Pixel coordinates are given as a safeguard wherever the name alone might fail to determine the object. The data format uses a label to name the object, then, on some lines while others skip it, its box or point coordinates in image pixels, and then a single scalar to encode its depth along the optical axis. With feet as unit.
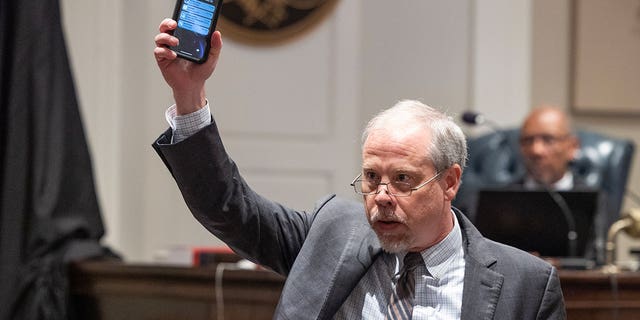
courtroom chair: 32.27
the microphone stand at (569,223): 25.01
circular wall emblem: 35.78
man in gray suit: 14.10
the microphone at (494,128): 29.11
